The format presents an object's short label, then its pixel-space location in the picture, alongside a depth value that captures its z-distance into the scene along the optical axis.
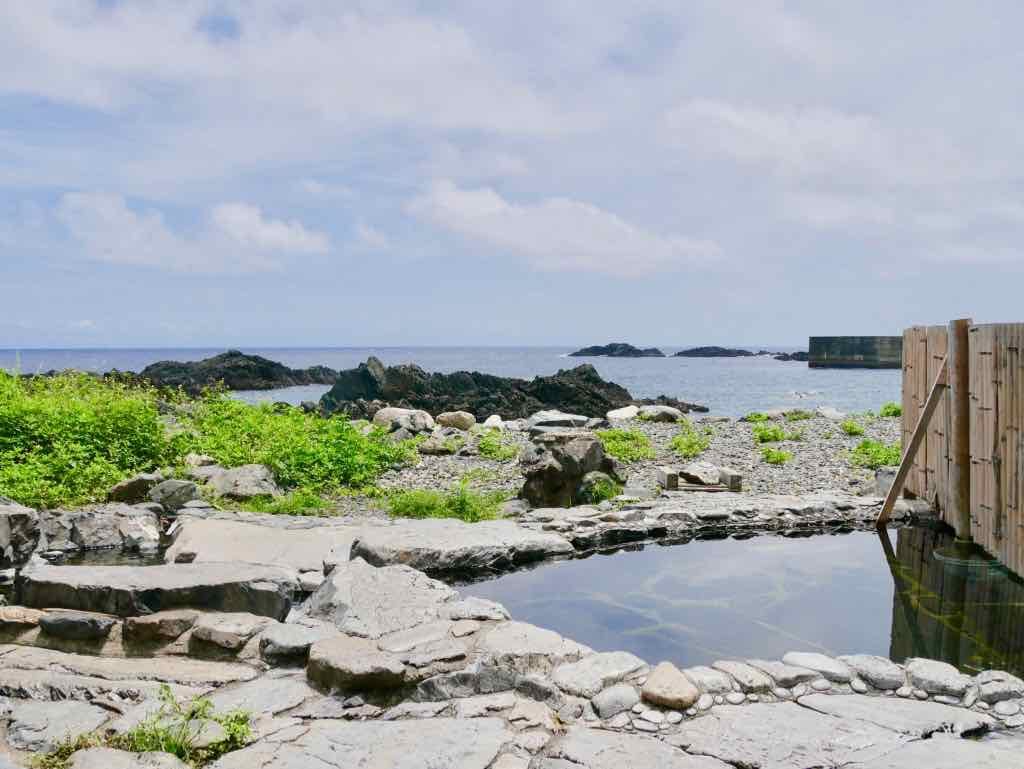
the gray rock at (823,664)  4.38
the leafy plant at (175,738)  3.48
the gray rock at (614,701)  3.94
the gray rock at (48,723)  3.65
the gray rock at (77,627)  5.00
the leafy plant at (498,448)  13.23
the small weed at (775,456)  12.80
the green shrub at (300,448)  10.75
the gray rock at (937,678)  4.26
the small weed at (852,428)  15.62
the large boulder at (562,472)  9.61
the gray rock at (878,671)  4.35
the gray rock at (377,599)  5.08
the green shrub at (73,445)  9.16
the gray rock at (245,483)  9.48
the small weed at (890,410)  19.71
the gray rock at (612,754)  3.40
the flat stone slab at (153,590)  5.23
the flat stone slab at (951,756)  3.37
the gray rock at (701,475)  10.69
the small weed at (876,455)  12.34
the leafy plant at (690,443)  13.56
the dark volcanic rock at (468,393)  27.03
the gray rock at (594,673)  4.15
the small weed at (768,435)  14.93
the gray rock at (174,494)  9.07
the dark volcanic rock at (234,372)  43.19
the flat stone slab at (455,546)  6.83
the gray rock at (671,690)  3.96
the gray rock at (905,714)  3.79
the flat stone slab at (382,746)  3.41
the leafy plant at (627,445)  12.92
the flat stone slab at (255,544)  6.77
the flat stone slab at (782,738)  3.46
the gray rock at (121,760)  3.32
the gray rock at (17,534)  6.81
